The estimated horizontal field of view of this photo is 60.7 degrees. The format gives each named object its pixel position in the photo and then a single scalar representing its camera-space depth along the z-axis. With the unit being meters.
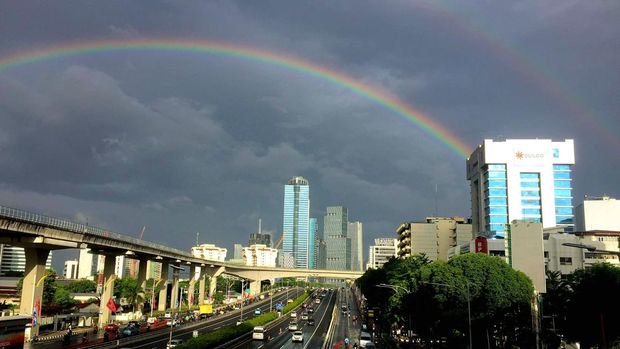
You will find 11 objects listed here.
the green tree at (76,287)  192.96
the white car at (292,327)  102.01
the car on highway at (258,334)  84.81
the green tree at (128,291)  130.25
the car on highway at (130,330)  84.31
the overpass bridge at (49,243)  72.38
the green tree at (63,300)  130.88
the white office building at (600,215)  150.75
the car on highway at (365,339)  77.15
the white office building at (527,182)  175.00
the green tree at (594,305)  53.41
